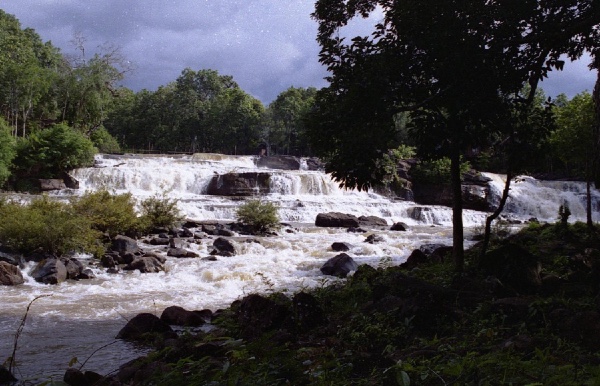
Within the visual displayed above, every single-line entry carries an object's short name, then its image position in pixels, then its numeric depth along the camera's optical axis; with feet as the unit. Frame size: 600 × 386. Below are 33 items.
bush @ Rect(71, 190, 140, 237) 44.73
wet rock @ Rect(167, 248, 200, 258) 42.91
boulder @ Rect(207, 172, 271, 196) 93.66
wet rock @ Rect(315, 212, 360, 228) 69.77
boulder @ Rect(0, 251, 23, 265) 34.88
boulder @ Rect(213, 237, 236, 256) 45.11
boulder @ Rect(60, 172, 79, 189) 87.20
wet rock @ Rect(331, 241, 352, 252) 47.66
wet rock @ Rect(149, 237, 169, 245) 48.88
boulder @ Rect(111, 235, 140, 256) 42.20
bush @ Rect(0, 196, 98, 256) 37.27
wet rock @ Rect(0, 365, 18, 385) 15.43
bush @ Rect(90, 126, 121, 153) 144.87
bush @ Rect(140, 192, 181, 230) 55.52
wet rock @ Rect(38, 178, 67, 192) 86.63
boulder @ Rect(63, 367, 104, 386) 14.57
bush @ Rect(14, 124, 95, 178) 92.22
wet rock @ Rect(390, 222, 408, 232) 67.70
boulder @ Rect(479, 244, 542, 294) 17.51
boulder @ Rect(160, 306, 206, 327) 22.77
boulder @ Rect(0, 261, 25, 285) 31.83
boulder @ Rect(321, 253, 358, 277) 36.88
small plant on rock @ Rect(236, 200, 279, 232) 59.62
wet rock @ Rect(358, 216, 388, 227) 73.05
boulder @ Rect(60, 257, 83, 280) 34.32
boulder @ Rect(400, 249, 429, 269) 31.21
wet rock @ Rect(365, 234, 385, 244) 53.78
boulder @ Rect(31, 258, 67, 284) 32.65
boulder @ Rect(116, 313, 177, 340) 20.56
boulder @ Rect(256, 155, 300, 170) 127.42
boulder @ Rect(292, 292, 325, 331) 18.79
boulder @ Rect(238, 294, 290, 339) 18.31
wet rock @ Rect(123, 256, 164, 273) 36.99
